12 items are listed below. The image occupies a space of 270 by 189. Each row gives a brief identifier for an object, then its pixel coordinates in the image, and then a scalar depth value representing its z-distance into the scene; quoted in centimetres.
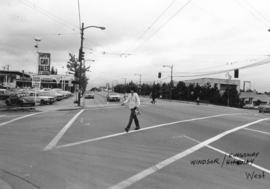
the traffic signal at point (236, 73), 3741
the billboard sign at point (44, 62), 2447
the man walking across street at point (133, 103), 1242
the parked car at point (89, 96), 6519
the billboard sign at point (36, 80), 2534
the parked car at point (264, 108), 4178
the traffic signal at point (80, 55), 3112
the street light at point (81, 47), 3118
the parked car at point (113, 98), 5078
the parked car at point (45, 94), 3544
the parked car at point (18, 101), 2958
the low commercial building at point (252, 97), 11267
